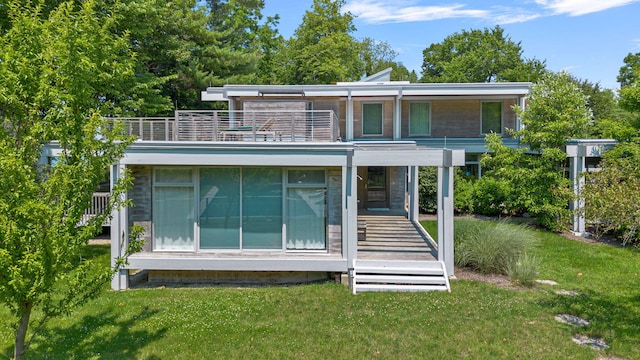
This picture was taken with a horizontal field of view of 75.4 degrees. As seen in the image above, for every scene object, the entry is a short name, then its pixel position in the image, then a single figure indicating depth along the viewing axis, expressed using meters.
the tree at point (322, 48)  36.59
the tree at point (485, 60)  42.59
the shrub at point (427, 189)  21.30
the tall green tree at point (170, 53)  22.67
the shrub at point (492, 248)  12.24
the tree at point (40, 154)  5.10
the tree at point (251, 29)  38.81
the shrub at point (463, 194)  20.94
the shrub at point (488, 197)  20.09
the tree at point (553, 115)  17.92
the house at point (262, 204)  11.65
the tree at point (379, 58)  55.56
